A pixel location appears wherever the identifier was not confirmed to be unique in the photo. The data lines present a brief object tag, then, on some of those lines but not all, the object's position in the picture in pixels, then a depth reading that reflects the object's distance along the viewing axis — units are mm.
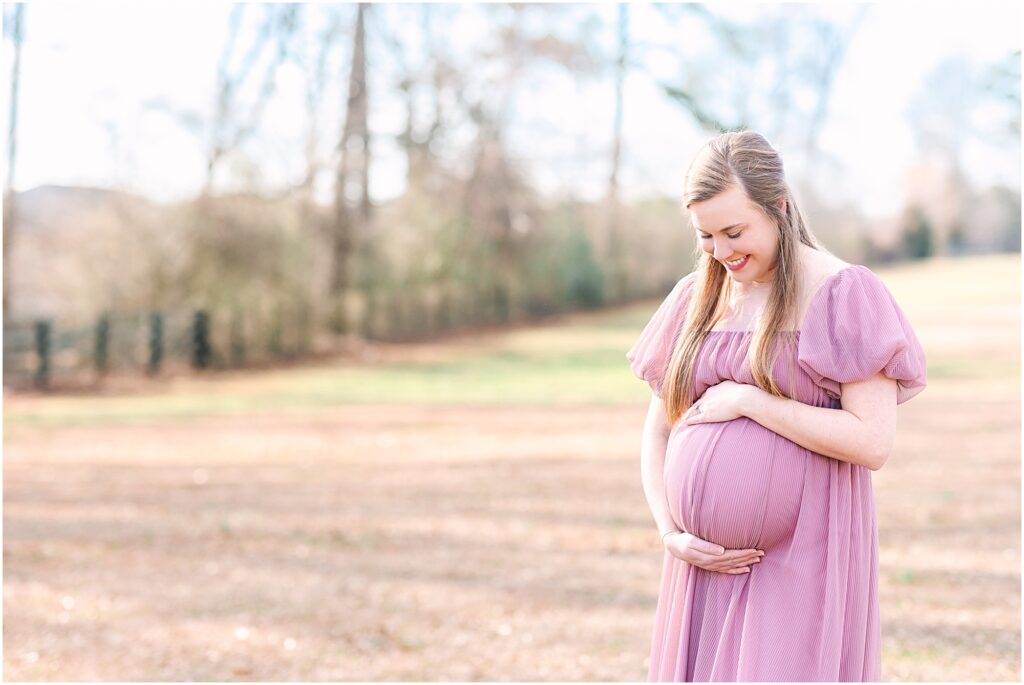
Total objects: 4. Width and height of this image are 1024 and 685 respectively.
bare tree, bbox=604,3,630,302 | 31516
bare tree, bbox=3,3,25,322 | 17250
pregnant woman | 2348
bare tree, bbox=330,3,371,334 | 23234
